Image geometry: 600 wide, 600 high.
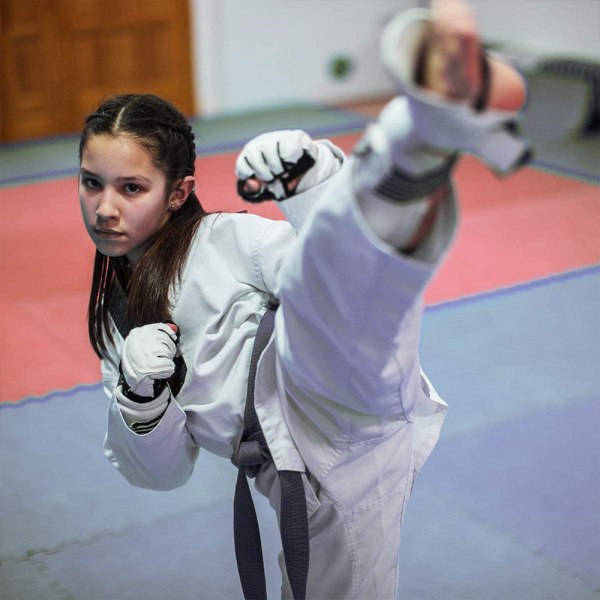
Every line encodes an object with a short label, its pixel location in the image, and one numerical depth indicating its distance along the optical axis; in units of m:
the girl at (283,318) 1.69
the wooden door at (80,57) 8.23
